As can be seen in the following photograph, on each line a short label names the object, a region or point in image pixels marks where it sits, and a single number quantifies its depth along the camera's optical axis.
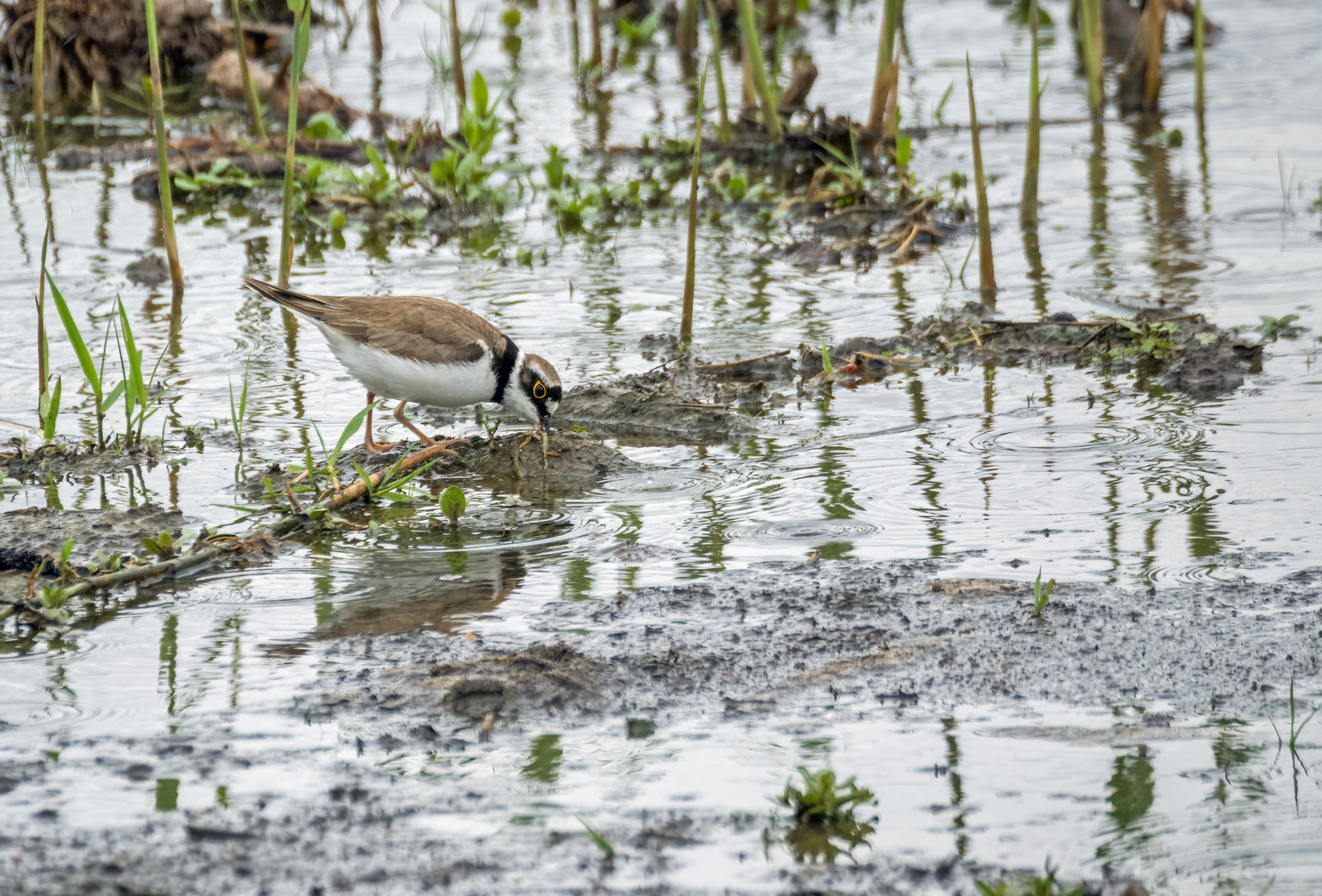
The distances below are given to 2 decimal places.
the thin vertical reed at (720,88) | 18.65
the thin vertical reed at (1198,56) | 21.69
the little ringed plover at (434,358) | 12.02
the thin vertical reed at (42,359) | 11.91
